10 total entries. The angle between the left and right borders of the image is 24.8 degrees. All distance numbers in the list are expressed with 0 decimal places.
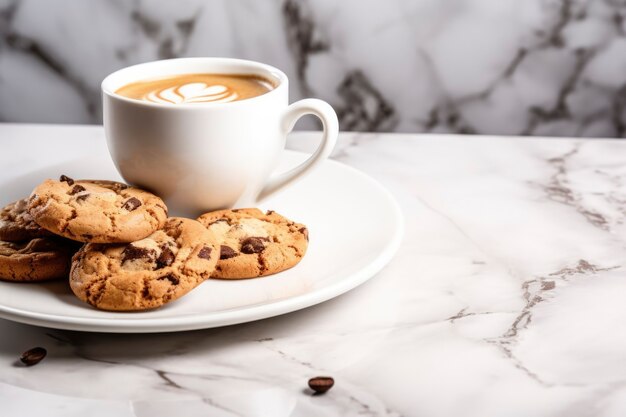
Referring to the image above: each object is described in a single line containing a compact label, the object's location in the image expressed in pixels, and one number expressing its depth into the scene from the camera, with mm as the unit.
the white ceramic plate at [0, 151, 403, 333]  644
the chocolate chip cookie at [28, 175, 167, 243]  669
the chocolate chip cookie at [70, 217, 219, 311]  654
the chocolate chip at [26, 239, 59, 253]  690
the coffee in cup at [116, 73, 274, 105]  770
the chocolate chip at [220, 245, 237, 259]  690
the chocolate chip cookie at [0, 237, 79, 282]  678
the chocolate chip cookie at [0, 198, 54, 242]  697
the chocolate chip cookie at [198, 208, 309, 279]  689
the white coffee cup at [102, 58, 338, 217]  730
